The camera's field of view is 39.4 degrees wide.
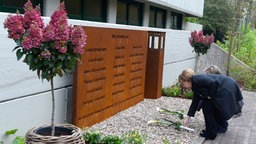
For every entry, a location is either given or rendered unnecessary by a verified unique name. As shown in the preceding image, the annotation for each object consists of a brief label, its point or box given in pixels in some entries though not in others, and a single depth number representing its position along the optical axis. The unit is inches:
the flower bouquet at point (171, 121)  263.7
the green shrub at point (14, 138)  175.8
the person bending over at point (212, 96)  242.1
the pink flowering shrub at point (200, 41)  448.5
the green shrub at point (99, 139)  189.8
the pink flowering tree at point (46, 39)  129.4
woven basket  138.6
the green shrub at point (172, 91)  408.5
